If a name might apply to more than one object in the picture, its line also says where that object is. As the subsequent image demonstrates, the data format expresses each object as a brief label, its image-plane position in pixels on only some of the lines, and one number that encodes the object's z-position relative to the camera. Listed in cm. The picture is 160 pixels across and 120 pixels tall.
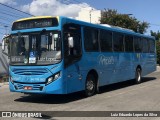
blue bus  836
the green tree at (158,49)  3800
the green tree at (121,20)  3584
